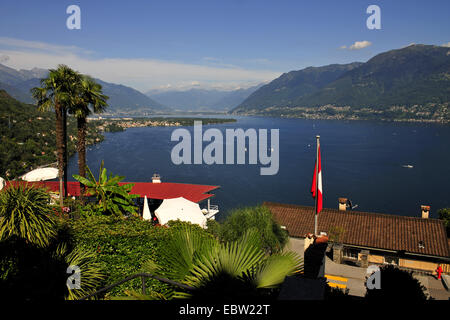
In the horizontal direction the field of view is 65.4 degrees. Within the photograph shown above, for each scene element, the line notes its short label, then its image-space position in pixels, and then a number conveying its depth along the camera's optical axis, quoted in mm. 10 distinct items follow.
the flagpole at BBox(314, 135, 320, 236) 11754
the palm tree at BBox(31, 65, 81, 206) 18547
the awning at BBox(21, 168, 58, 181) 30078
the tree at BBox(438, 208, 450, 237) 28755
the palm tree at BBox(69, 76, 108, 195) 19422
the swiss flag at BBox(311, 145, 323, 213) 11847
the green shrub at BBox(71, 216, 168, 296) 10273
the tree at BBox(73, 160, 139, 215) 15945
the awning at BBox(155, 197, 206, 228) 20128
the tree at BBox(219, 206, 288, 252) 18453
